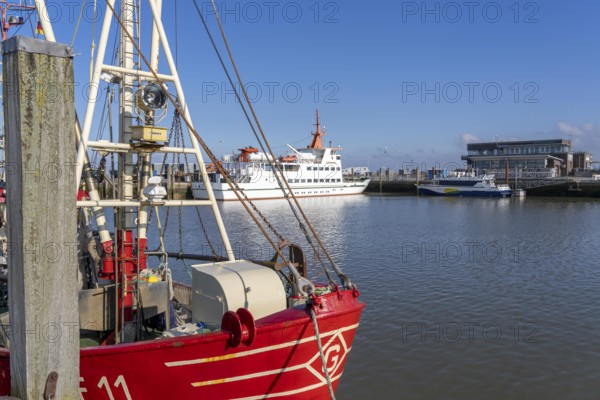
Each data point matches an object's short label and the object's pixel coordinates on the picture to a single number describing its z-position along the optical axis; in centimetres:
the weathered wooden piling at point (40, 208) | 507
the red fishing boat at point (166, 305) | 681
